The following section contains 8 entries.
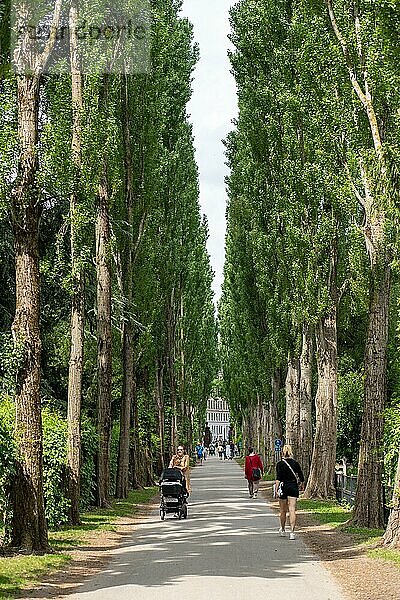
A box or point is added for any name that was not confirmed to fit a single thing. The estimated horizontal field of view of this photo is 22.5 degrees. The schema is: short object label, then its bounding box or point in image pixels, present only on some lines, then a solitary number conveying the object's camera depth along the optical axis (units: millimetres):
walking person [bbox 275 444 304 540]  18906
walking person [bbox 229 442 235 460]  107912
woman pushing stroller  26594
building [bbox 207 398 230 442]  184250
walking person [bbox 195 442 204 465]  85188
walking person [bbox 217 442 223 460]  99062
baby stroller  24156
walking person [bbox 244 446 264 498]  33812
